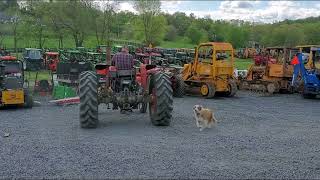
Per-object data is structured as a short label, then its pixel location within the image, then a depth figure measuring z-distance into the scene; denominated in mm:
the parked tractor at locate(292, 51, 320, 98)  17250
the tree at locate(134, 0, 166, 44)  53500
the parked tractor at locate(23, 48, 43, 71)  26453
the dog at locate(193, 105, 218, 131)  10461
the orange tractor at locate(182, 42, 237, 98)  16984
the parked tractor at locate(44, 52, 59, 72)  26200
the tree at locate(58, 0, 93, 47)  37969
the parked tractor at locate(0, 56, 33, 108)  13484
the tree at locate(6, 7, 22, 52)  33906
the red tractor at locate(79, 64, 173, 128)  10266
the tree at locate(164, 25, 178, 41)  70731
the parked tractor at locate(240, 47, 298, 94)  19172
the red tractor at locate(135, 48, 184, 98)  17109
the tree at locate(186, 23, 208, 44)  69581
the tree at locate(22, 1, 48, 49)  36000
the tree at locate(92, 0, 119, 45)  40147
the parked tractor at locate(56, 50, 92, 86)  18312
